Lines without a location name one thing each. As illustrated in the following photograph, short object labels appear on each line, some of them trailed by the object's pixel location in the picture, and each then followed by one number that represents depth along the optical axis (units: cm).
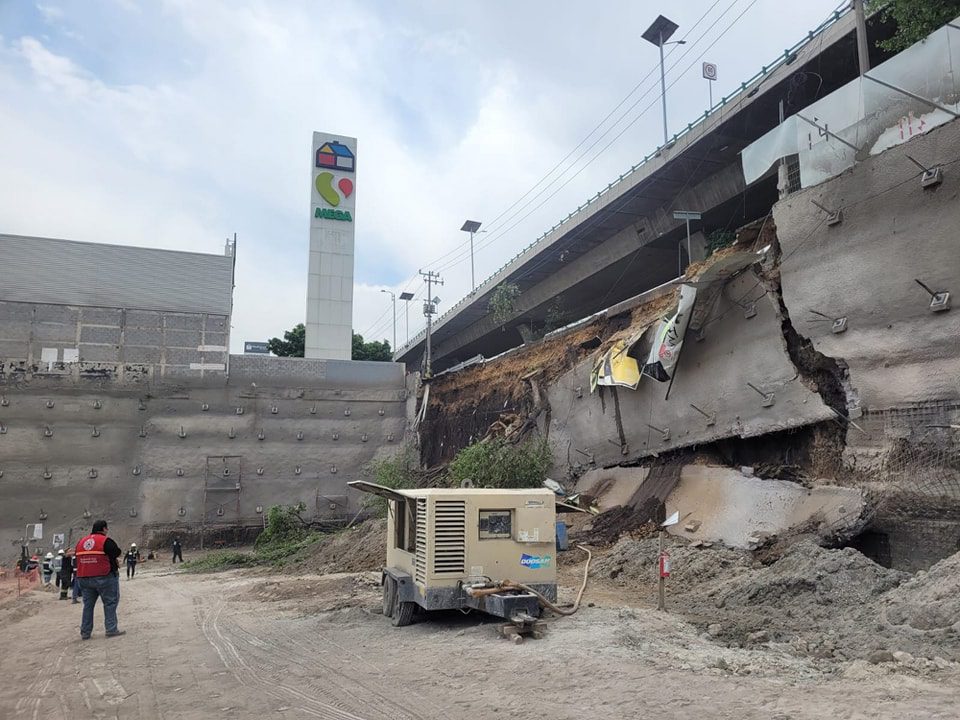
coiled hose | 976
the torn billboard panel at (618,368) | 1930
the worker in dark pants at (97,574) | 1040
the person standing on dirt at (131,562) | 2299
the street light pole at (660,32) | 3094
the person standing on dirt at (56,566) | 2038
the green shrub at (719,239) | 2505
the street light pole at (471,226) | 5431
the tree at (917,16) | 1386
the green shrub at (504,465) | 2033
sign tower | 4853
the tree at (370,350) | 6994
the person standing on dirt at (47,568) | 2234
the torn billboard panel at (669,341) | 1644
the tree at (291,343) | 6375
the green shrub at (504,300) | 3784
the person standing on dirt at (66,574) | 1698
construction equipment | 984
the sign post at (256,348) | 7478
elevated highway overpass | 2038
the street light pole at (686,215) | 2492
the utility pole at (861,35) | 1375
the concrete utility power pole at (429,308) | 4672
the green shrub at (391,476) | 2692
